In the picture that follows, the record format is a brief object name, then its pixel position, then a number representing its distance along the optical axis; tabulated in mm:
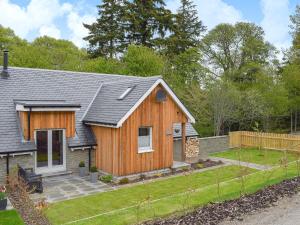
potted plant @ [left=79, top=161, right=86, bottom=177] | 15961
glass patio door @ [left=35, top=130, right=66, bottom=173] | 15500
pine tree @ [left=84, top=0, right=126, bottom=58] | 38344
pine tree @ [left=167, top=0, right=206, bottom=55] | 41062
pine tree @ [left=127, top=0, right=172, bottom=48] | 38250
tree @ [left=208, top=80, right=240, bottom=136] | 27234
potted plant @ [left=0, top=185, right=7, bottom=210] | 10688
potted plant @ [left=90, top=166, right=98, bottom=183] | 14844
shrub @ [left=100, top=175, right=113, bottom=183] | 14966
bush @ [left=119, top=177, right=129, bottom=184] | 14789
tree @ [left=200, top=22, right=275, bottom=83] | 38781
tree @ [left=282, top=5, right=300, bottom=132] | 32281
